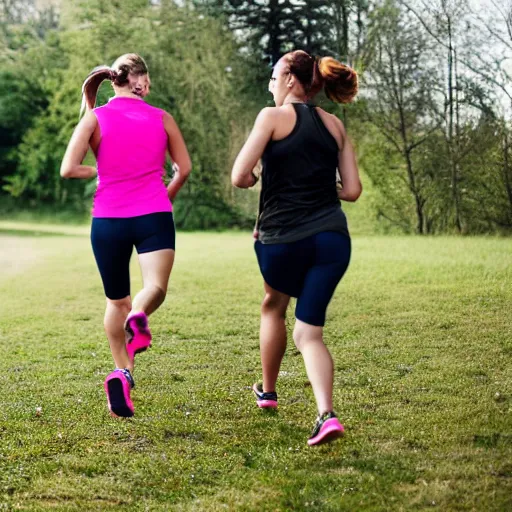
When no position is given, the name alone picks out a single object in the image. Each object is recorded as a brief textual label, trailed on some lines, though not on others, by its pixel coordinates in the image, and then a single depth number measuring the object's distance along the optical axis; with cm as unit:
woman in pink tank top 477
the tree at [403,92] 2214
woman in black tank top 440
